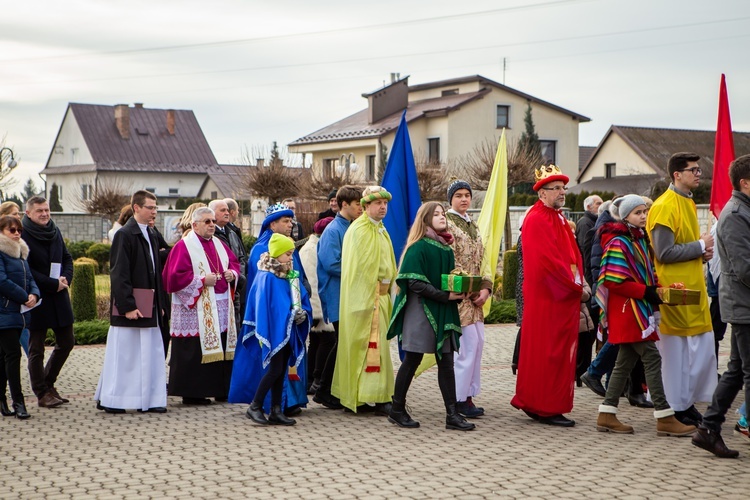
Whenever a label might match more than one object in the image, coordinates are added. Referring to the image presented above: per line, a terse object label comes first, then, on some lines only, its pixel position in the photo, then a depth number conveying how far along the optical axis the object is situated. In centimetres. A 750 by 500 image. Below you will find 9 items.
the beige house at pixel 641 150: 5191
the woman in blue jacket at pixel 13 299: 852
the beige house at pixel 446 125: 5128
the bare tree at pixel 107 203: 4303
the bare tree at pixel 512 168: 3397
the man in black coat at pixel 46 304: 914
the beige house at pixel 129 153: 6738
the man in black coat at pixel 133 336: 882
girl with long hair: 780
